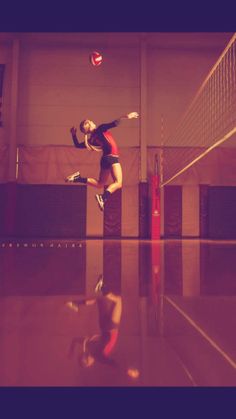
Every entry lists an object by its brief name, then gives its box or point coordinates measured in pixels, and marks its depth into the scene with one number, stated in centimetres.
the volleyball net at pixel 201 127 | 928
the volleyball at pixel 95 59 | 730
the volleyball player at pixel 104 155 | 582
